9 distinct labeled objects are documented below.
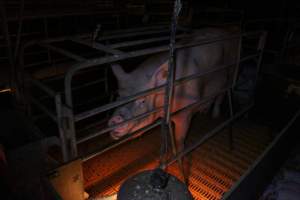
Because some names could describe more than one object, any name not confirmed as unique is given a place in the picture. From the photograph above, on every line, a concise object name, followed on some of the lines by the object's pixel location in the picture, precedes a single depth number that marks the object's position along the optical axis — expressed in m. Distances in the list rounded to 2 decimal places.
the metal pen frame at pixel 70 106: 1.88
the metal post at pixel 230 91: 3.32
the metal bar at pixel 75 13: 3.85
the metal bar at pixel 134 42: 2.37
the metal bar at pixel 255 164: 2.03
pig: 2.79
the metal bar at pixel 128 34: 2.72
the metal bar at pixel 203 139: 2.57
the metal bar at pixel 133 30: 2.85
